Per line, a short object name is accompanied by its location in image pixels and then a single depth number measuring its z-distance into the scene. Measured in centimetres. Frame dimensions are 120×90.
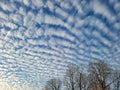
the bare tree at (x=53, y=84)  2622
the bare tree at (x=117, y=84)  1936
